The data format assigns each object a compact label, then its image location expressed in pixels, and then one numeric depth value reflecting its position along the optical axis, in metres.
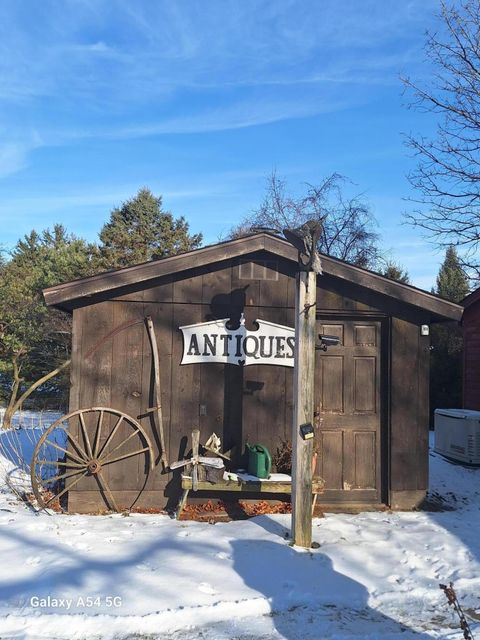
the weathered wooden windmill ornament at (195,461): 6.17
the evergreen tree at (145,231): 25.72
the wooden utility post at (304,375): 5.29
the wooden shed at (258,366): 6.68
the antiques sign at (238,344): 6.80
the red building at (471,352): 12.80
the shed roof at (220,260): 6.50
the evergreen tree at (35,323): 17.44
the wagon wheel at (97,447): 6.50
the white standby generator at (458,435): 9.84
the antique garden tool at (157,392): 6.62
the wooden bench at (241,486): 6.16
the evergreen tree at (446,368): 17.38
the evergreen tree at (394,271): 23.35
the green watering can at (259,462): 6.34
